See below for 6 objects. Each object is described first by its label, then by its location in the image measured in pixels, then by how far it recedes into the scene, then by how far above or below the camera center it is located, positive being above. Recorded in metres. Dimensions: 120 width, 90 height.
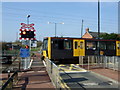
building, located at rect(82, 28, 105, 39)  60.84 +4.35
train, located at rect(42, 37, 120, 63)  17.64 -0.27
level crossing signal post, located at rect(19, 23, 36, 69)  15.80 +1.12
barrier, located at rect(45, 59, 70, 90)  6.01 -1.46
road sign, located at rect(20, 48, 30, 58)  14.00 -0.55
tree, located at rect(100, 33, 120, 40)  44.72 +2.63
